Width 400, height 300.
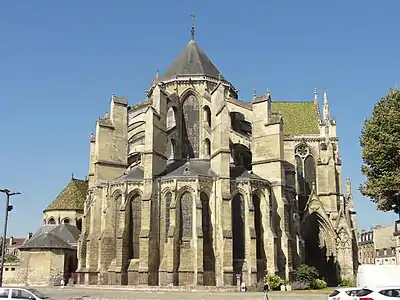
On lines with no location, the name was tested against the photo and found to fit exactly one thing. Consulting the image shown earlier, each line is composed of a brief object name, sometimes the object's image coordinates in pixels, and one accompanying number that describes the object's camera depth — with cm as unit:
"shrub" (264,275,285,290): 3284
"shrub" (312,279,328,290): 3519
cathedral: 3491
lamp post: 2444
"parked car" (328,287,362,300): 1903
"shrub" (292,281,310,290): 3453
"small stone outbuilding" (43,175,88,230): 4984
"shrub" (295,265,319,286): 3553
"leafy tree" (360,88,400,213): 2466
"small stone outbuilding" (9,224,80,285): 4164
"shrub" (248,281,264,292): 3324
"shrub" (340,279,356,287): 4128
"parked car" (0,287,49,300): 1775
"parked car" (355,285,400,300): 1753
